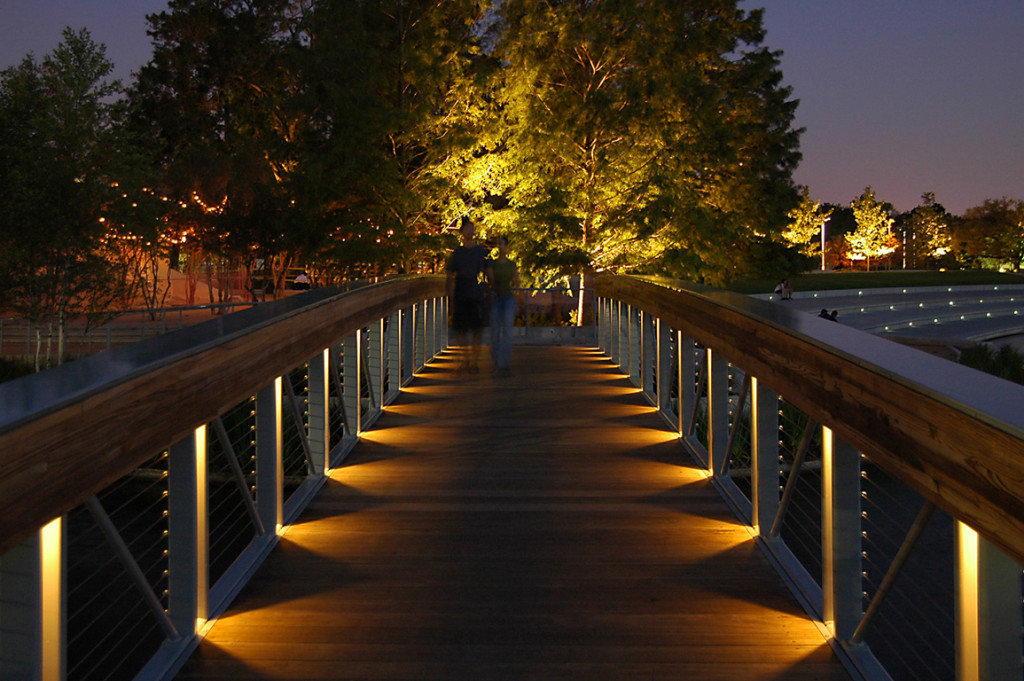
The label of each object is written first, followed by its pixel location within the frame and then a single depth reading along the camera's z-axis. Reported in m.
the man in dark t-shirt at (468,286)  10.33
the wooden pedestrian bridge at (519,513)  2.49
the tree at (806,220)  72.94
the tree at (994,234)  82.31
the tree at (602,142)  23.19
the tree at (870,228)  91.44
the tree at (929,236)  92.12
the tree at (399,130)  25.81
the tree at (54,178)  28.05
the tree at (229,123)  34.09
